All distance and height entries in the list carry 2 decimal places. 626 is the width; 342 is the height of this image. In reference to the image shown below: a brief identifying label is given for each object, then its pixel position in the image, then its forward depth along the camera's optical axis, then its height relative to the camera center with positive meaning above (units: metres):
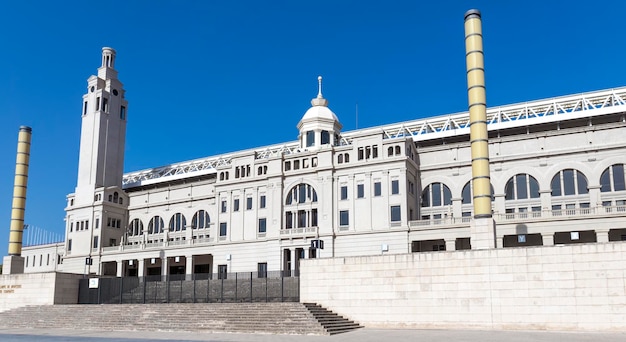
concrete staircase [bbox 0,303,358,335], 36.06 -2.57
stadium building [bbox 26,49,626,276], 55.38 +9.23
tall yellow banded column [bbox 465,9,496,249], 38.06 +9.78
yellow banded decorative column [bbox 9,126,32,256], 62.66 +9.86
